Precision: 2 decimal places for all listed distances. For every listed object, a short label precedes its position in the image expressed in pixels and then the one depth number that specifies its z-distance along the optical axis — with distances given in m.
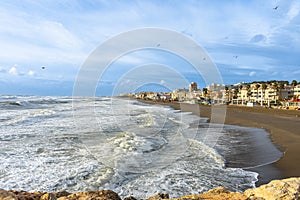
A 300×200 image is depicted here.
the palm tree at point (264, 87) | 71.38
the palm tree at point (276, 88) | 67.70
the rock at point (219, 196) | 2.63
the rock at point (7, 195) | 2.35
